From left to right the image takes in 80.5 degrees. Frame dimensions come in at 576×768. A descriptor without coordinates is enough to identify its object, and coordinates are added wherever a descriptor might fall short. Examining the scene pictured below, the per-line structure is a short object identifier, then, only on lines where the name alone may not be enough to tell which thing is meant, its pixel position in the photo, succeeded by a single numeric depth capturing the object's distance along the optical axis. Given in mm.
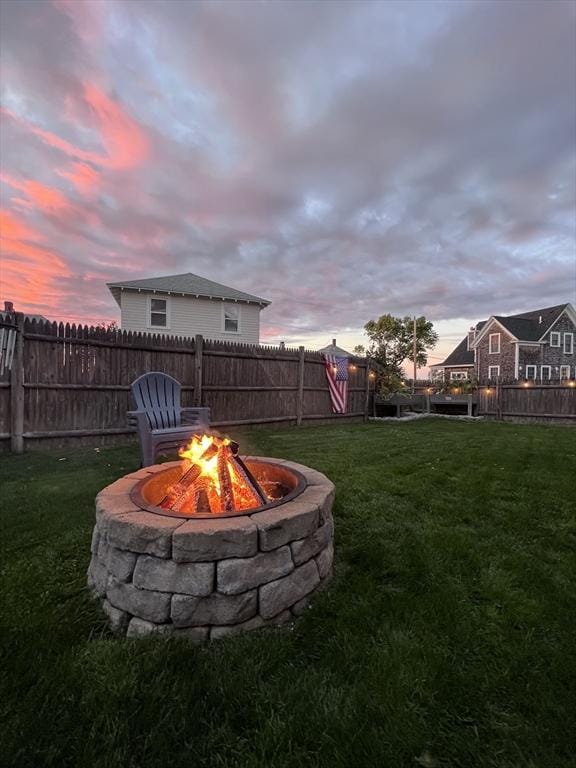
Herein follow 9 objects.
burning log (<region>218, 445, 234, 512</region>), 1969
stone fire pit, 1500
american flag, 9219
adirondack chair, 3906
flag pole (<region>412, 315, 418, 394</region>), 23733
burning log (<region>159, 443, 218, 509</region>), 2119
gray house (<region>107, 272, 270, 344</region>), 13000
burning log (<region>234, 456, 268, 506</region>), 1969
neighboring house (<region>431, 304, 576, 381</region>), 21781
